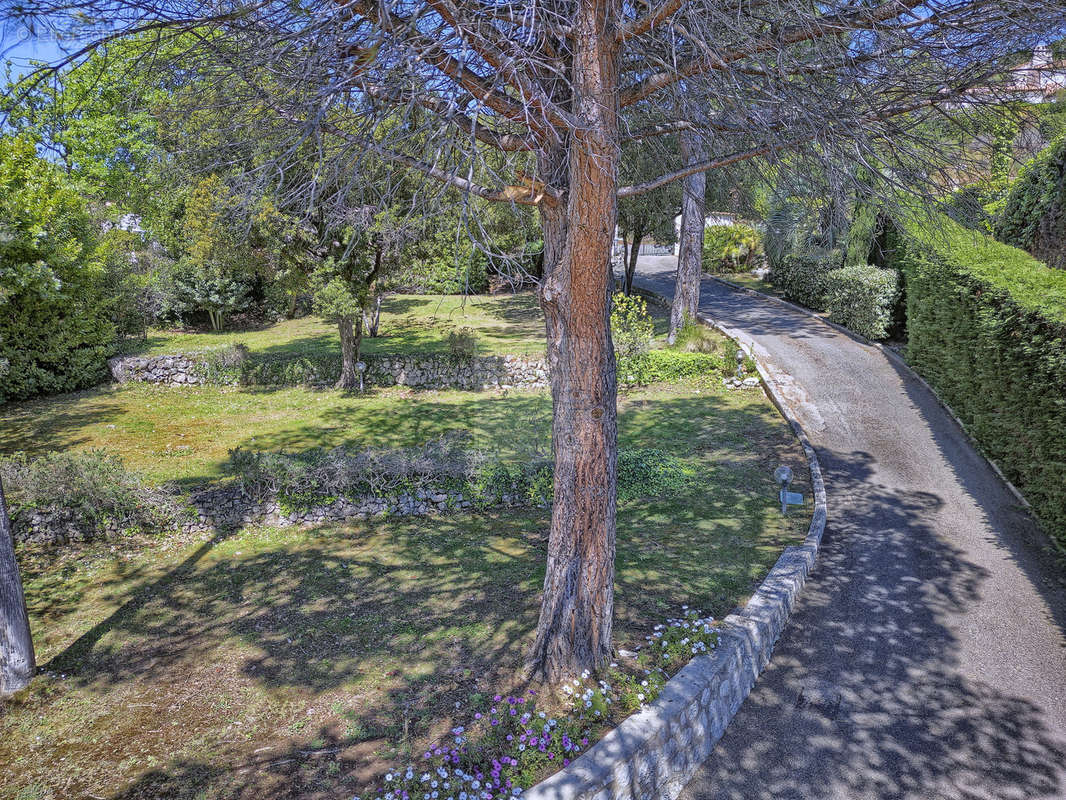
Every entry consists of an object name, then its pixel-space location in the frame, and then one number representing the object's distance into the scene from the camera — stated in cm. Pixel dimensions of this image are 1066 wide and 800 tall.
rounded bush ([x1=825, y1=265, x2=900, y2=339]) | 1630
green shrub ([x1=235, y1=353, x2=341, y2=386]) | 1670
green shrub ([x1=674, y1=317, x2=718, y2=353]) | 1639
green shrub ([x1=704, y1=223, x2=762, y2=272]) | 3081
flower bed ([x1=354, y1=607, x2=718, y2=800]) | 384
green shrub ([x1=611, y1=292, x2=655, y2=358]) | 1530
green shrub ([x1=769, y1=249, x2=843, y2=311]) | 2012
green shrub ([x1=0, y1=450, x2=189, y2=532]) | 809
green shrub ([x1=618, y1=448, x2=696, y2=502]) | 930
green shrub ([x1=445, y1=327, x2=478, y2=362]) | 1641
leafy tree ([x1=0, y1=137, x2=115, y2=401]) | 1328
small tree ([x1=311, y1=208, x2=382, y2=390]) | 1399
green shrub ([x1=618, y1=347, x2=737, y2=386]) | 1550
